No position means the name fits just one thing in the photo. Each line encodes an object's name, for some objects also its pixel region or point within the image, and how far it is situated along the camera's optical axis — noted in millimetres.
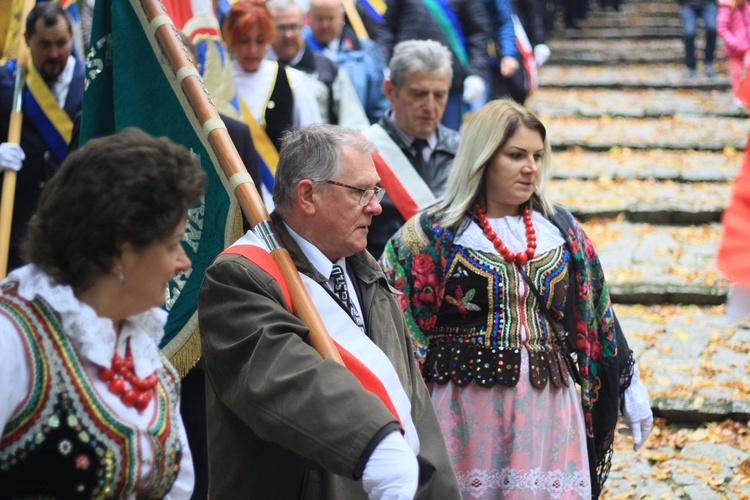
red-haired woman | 13047
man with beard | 12656
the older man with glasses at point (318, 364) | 6012
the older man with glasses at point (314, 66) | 14687
